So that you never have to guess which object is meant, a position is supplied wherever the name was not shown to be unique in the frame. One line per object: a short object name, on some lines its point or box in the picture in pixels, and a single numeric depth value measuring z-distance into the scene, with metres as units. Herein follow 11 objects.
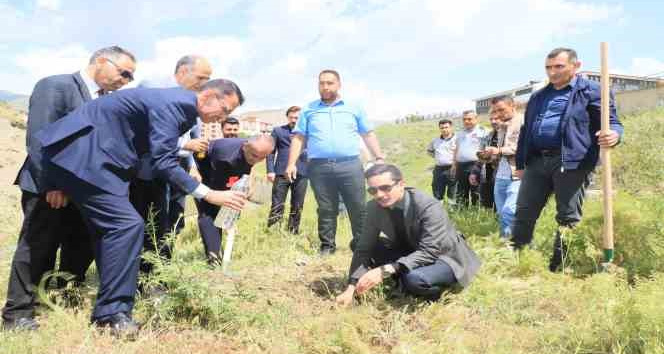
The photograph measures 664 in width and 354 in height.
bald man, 4.11
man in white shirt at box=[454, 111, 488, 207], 6.42
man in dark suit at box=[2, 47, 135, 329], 3.04
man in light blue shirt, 4.74
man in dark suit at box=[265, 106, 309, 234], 6.12
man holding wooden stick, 3.91
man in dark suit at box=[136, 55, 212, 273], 3.63
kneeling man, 3.37
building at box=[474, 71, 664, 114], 39.76
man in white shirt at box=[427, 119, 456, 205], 7.23
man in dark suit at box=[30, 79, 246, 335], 2.82
